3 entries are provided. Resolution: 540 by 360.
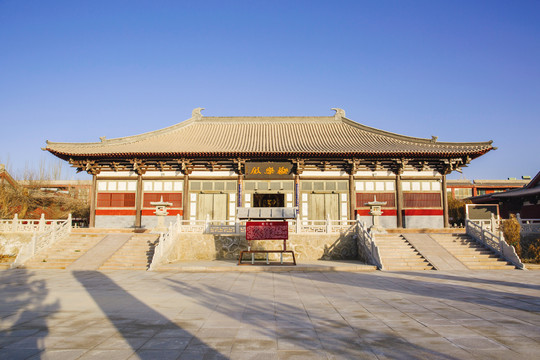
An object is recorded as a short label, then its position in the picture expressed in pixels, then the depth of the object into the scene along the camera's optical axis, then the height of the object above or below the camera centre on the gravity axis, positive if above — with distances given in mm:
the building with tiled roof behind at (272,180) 19609 +2025
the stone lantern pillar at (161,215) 16347 -51
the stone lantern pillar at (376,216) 15930 -65
